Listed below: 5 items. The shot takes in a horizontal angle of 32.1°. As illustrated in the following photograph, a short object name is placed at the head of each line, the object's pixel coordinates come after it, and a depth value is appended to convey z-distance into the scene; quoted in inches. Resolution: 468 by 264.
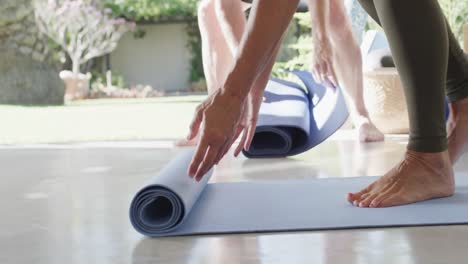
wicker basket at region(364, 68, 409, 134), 180.9
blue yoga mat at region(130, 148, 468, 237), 65.3
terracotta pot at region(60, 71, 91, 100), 548.3
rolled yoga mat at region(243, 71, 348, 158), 127.8
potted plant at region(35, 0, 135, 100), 537.0
